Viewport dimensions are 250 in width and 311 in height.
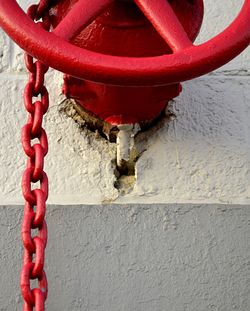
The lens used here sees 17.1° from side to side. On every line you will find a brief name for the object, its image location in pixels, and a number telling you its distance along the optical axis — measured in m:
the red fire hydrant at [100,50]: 0.68
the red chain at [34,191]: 0.64
